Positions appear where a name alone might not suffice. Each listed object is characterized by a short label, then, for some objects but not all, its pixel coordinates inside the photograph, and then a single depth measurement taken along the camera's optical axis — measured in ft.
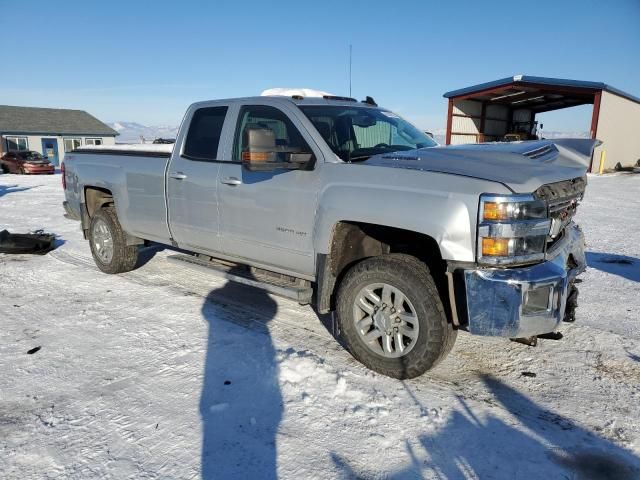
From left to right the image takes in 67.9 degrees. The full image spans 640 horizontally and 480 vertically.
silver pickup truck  9.74
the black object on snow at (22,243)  23.04
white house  114.93
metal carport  81.56
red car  87.78
